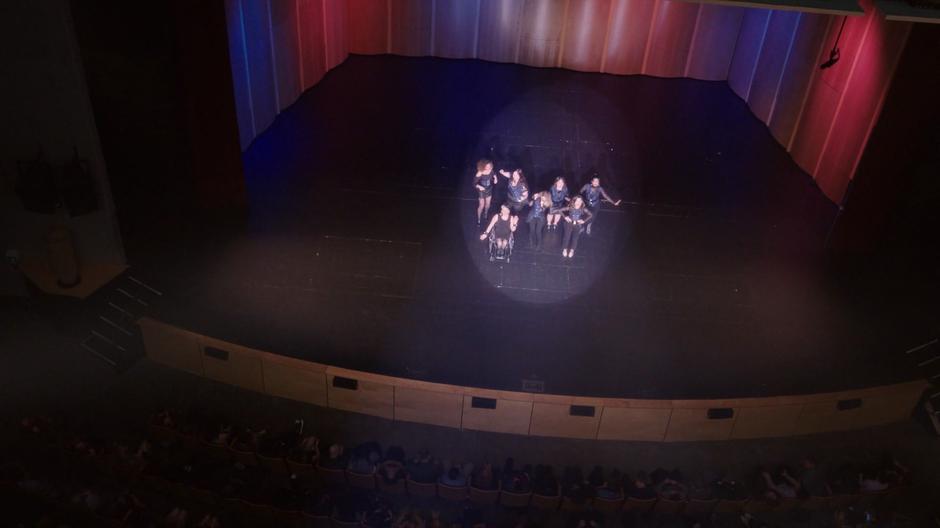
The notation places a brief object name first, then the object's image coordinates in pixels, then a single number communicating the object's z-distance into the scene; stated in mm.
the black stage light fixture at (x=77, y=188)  7555
